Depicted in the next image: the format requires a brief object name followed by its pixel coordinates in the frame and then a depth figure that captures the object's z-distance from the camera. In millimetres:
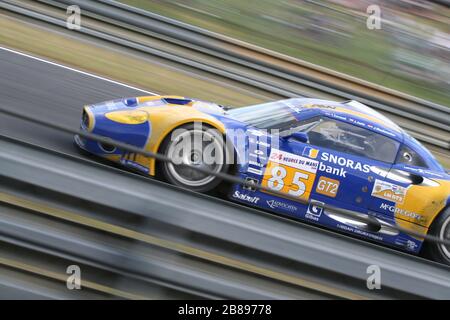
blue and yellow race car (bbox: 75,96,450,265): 13391
